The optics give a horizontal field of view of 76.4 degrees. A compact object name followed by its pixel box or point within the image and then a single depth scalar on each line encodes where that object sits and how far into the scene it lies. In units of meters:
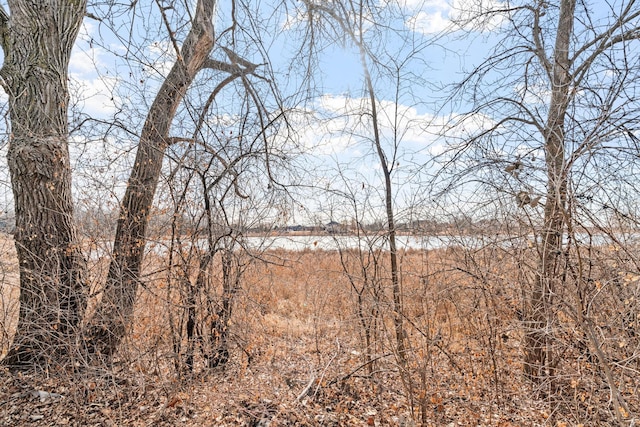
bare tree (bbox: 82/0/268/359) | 3.82
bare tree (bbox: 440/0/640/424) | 2.78
